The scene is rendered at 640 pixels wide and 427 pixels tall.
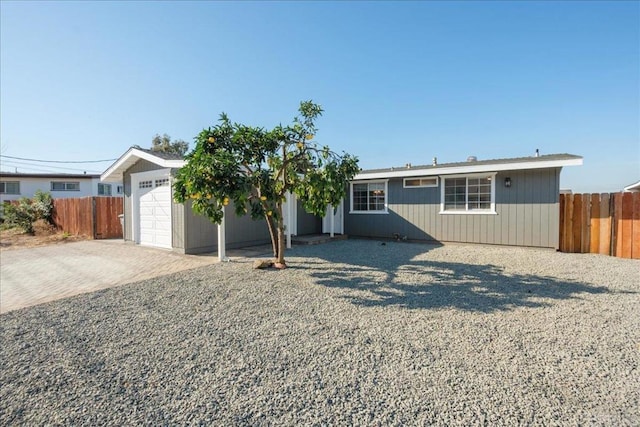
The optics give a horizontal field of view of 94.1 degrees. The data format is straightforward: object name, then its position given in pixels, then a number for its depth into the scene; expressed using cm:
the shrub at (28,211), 1428
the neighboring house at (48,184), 2297
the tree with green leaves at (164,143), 3136
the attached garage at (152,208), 925
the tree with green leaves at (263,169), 543
